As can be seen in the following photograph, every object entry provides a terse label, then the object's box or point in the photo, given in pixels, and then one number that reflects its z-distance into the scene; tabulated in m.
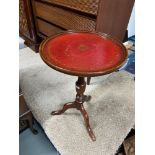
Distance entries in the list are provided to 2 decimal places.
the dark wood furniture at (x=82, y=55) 1.02
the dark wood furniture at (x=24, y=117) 1.49
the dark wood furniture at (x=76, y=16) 1.63
